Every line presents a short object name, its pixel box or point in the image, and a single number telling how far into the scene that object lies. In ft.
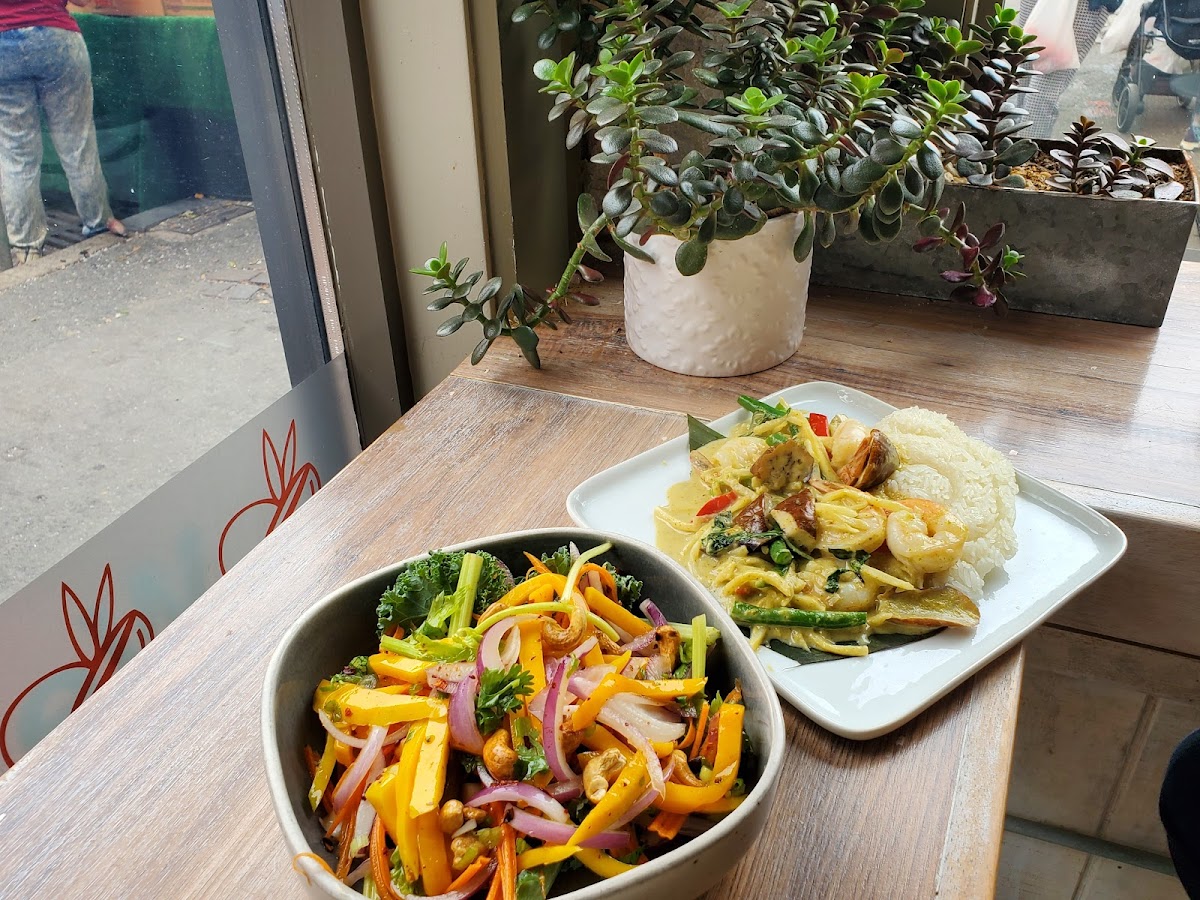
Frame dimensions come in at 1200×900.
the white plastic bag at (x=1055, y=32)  4.26
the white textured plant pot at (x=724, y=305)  3.34
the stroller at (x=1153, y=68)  4.08
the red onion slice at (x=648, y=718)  1.75
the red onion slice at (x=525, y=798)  1.62
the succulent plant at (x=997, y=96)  3.54
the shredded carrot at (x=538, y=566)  2.11
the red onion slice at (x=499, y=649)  1.78
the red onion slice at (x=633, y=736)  1.64
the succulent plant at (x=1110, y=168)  3.74
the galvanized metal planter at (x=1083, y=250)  3.69
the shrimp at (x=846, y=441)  2.77
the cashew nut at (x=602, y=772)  1.62
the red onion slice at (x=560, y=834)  1.57
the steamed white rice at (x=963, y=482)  2.51
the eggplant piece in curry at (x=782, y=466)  2.70
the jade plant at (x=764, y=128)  2.86
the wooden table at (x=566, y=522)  1.88
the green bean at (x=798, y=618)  2.29
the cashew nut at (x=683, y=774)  1.68
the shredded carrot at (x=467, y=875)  1.57
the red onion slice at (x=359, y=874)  1.59
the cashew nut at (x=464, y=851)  1.58
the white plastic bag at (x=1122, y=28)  4.14
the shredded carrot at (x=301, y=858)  1.41
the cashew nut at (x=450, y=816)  1.60
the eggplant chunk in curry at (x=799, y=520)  2.48
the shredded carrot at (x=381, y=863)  1.55
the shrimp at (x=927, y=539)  2.38
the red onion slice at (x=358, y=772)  1.68
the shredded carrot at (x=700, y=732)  1.76
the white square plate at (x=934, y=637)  2.13
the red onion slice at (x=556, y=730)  1.66
